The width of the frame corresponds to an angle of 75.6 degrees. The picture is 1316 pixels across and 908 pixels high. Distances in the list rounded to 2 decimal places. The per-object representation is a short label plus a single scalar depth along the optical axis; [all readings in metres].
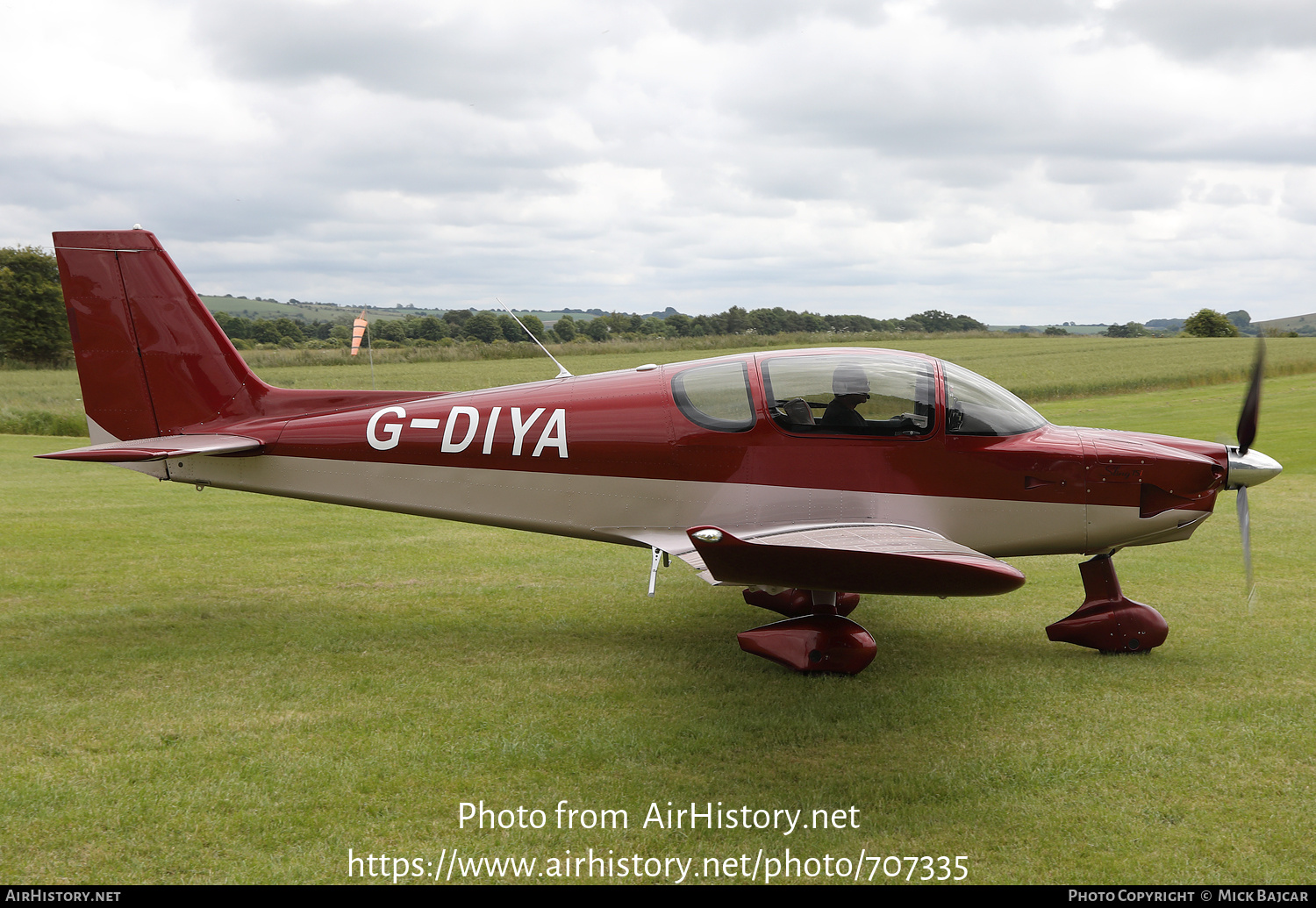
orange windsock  20.91
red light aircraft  6.08
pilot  6.16
